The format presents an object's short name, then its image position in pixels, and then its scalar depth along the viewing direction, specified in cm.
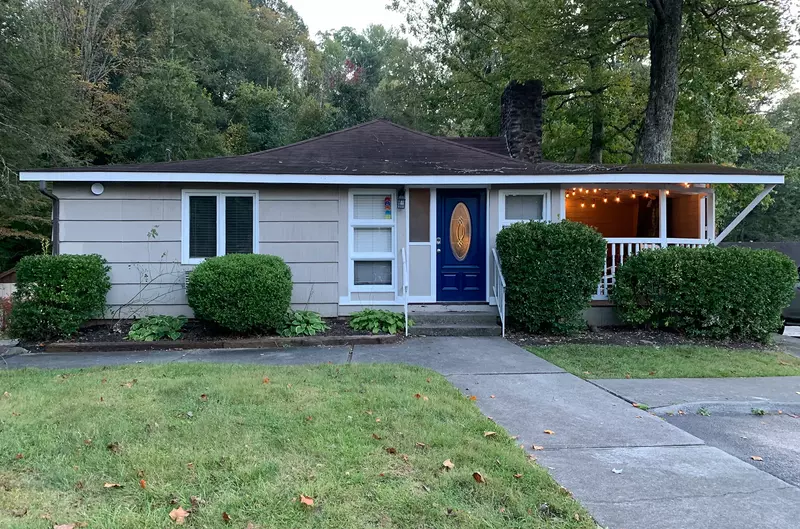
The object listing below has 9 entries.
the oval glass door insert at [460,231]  869
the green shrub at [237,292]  706
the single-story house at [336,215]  798
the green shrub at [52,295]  711
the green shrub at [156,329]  745
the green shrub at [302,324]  762
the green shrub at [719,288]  755
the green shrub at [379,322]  784
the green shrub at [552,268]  753
